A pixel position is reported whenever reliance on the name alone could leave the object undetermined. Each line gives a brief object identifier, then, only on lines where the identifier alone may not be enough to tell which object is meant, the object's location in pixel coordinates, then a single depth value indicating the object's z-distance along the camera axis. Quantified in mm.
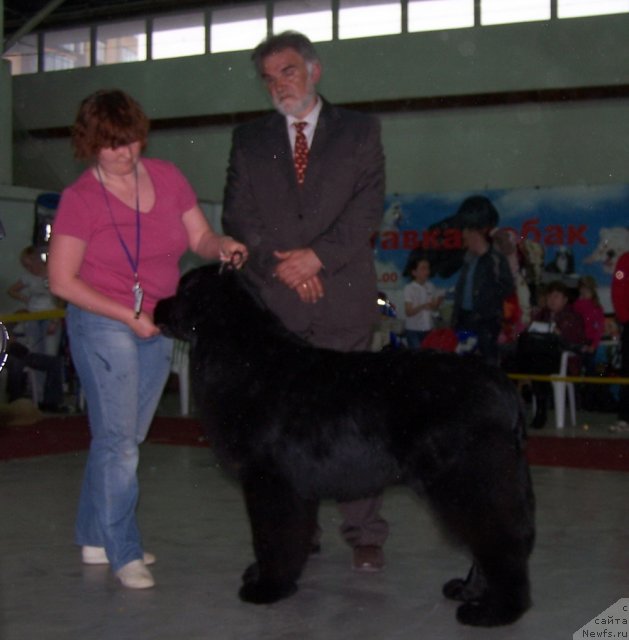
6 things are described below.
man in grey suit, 3586
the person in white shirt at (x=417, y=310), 11188
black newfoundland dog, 2816
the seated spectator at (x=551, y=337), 9383
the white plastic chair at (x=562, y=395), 9086
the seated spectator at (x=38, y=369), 9539
